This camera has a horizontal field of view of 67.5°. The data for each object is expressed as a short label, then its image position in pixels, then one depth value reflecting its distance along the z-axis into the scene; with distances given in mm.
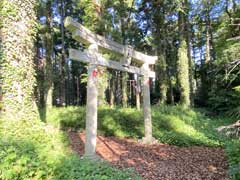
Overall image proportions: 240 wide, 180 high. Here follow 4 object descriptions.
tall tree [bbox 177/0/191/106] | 10199
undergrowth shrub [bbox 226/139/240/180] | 2938
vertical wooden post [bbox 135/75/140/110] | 11490
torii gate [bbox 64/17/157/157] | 3924
